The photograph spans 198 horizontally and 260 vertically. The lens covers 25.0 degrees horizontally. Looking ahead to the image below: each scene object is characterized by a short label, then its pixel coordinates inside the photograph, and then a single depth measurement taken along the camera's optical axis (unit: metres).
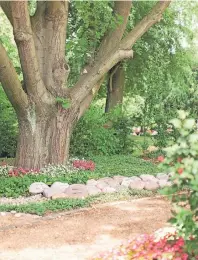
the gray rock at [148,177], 8.22
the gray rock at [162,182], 7.94
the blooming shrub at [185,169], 2.98
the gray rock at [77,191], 7.18
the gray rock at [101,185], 7.65
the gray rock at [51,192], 7.36
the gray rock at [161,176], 8.40
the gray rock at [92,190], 7.31
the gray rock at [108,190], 7.44
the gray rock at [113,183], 7.78
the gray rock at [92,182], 7.85
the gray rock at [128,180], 7.88
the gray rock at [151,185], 7.77
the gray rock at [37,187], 7.58
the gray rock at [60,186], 7.56
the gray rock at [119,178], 8.09
